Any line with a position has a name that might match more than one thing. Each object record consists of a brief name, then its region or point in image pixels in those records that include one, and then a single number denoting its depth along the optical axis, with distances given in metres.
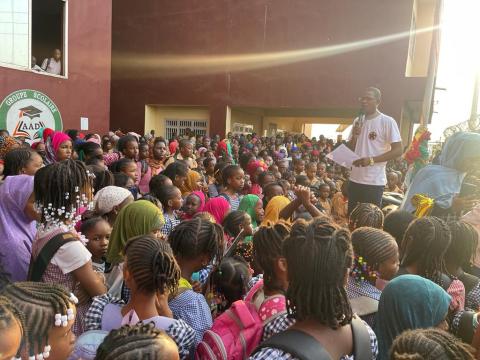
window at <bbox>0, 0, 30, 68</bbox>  7.87
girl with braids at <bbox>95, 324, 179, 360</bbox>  1.10
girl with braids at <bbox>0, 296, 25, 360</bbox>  1.05
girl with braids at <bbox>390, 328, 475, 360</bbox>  1.13
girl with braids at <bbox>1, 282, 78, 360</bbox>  1.16
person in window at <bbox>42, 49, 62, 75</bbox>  9.12
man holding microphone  3.96
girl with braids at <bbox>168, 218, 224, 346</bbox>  2.16
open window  9.24
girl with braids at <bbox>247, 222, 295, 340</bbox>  1.59
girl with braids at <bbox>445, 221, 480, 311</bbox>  2.35
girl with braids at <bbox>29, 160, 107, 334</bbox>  1.87
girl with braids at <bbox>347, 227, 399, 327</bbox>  2.10
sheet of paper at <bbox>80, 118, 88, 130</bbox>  9.78
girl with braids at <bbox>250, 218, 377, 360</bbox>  1.34
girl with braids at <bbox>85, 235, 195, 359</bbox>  1.58
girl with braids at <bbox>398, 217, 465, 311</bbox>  2.13
